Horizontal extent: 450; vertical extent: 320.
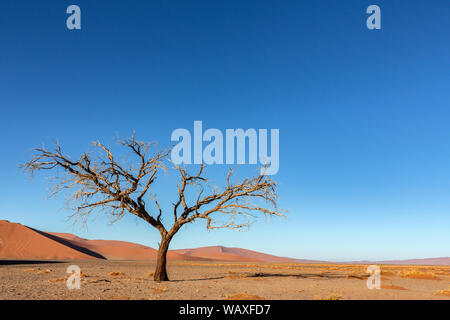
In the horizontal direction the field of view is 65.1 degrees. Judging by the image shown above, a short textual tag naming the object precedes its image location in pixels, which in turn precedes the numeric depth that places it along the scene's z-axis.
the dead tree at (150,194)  18.45
